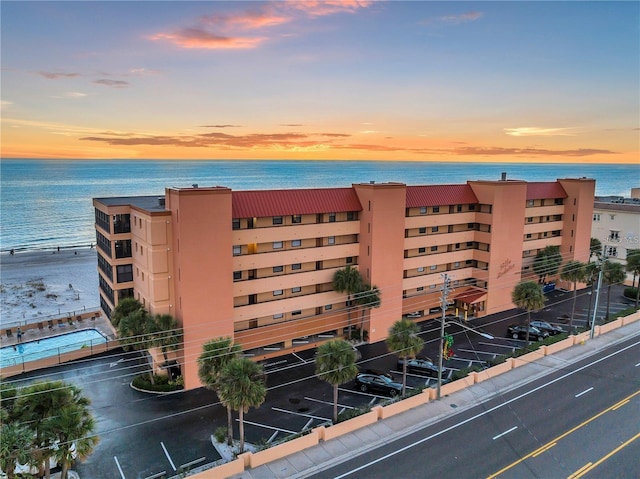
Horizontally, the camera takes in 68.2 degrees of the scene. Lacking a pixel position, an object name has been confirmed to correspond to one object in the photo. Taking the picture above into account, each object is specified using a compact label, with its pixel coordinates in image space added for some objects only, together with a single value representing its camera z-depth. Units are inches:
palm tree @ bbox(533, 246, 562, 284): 2326.5
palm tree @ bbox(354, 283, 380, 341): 1733.5
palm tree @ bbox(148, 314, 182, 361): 1392.7
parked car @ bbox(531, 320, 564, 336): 1866.4
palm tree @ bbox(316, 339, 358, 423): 1134.4
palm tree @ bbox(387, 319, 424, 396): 1300.4
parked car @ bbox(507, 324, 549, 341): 1825.8
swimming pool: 1541.6
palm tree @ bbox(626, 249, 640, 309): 2102.6
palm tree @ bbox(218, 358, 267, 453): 1015.0
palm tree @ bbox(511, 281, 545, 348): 1680.6
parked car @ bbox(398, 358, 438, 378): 1524.4
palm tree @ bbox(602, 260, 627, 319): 1955.0
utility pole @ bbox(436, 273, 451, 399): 1284.8
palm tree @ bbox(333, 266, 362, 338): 1727.4
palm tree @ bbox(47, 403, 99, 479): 848.9
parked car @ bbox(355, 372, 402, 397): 1387.8
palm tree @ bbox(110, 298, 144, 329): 1505.9
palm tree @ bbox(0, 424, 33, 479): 789.2
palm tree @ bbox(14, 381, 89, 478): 845.8
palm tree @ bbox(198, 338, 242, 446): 1088.8
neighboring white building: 2613.2
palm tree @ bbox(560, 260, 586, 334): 2005.4
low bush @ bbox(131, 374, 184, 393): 1414.9
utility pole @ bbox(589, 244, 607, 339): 1775.3
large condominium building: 1449.3
